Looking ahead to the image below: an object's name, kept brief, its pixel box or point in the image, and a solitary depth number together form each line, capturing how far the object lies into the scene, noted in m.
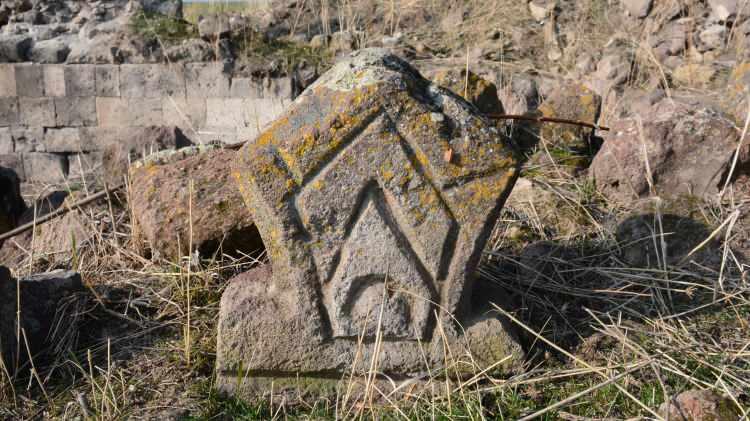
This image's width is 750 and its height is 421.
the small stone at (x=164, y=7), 7.74
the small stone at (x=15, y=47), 7.52
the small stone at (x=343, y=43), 7.23
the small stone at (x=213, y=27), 7.13
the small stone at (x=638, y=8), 7.10
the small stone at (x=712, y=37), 6.43
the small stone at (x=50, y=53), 7.53
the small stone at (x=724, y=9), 6.39
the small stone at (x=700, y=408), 1.91
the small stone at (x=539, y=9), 7.53
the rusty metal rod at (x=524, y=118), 3.16
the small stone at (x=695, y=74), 5.96
